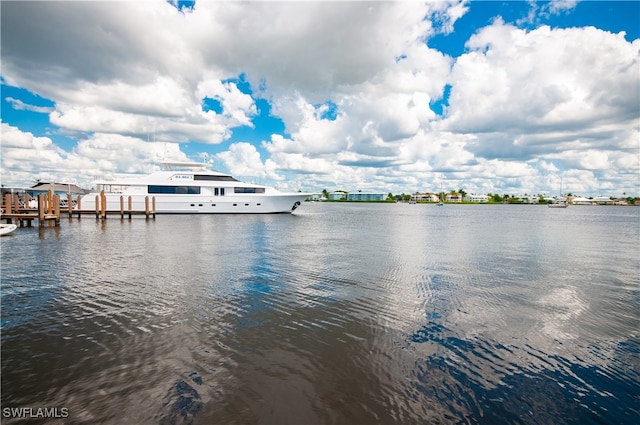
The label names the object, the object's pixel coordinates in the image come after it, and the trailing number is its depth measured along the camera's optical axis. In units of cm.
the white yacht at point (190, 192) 4872
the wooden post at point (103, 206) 3826
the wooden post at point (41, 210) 2858
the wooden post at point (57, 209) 3098
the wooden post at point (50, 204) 3250
